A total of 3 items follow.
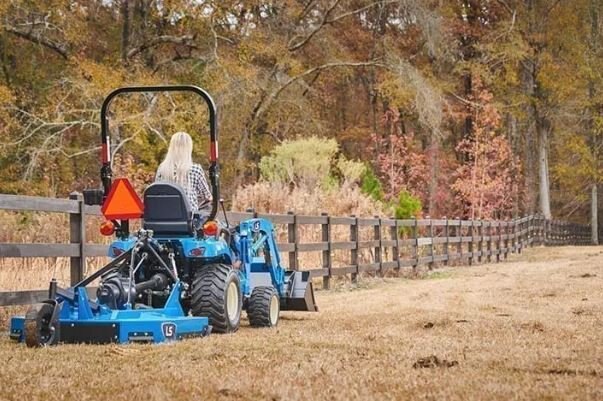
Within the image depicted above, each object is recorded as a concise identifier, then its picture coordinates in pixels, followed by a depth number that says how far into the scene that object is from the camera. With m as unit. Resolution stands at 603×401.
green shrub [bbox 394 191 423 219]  48.25
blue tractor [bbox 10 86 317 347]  13.35
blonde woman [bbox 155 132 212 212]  15.30
